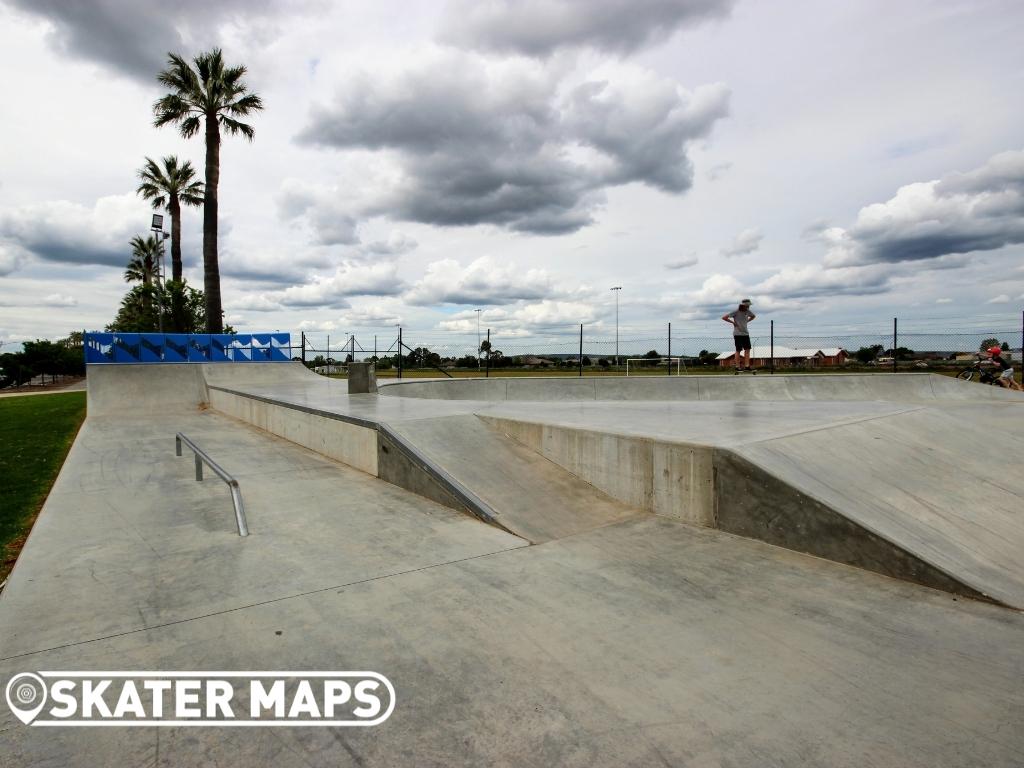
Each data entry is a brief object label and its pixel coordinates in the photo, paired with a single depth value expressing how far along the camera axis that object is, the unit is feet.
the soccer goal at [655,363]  68.33
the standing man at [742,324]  41.57
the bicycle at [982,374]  44.78
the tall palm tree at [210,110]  67.05
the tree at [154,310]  88.73
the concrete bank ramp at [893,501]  11.00
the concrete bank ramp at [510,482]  14.92
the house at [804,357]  70.85
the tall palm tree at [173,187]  100.89
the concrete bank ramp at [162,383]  49.98
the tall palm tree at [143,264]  155.02
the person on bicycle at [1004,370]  42.91
